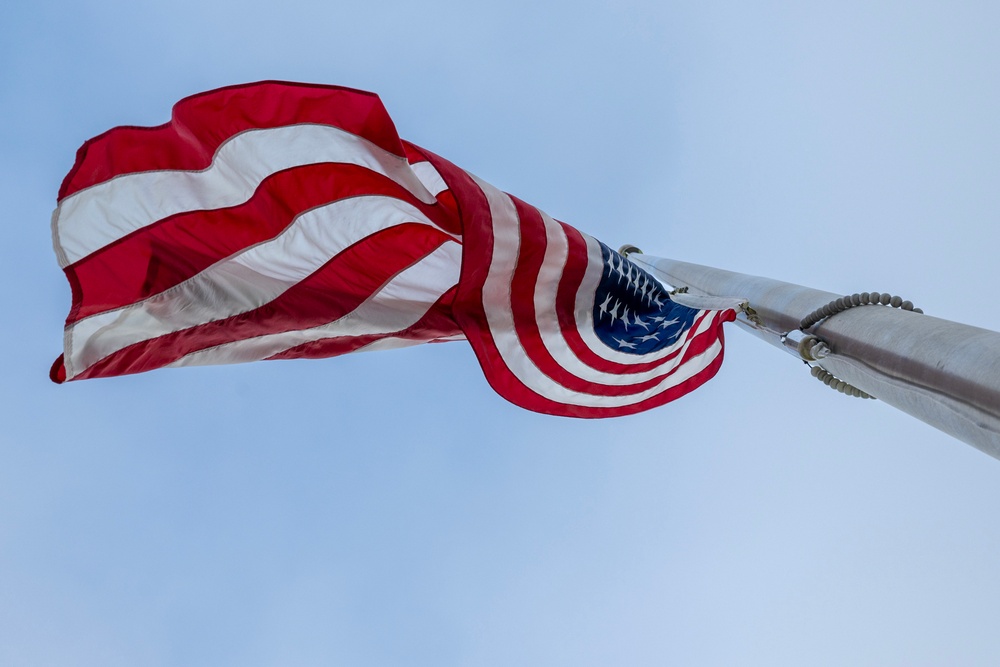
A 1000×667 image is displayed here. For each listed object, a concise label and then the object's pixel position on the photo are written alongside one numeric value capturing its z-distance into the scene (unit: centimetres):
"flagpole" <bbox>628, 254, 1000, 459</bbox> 471
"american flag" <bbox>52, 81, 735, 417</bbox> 780
